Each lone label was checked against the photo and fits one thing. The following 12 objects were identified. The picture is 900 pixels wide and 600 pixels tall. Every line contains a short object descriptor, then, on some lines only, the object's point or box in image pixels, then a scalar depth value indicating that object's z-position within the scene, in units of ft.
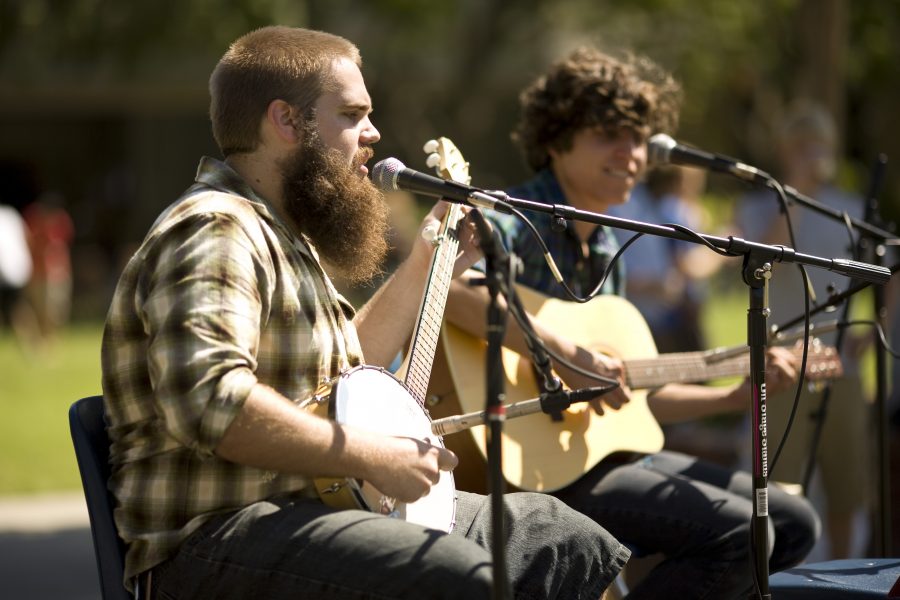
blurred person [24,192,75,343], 86.12
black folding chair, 15.79
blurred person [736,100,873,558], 31.60
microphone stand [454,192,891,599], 17.29
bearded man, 14.46
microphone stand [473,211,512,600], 13.93
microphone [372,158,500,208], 16.07
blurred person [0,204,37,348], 92.63
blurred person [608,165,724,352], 39.19
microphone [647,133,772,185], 22.22
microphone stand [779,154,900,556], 23.56
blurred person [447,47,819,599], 21.24
